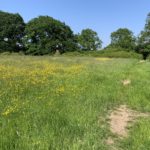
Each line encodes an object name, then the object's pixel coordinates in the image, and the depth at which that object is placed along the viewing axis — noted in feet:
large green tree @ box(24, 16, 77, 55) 127.88
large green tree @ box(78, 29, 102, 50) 146.42
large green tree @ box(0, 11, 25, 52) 129.81
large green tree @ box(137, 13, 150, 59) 131.39
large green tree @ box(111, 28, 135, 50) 147.90
